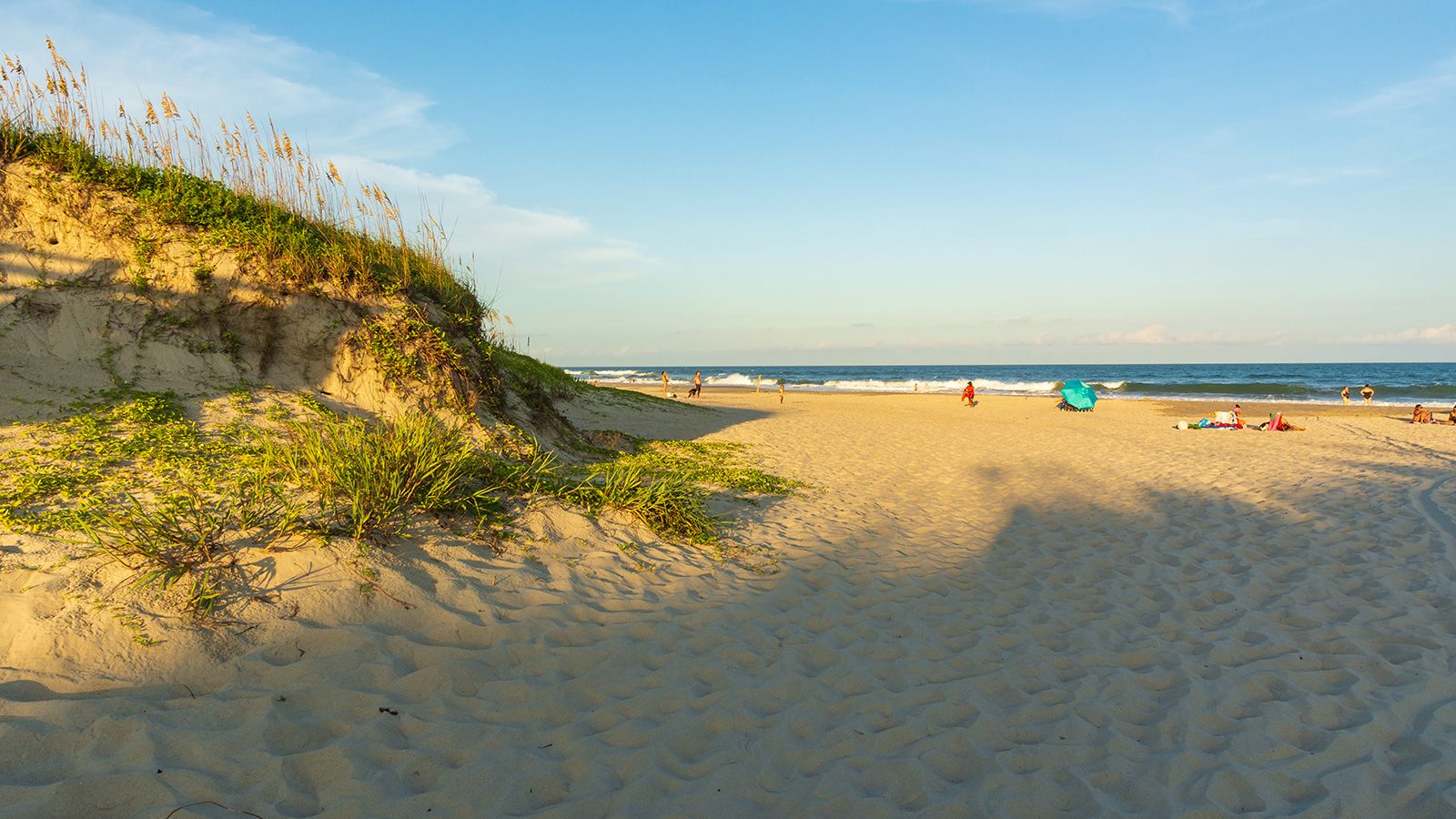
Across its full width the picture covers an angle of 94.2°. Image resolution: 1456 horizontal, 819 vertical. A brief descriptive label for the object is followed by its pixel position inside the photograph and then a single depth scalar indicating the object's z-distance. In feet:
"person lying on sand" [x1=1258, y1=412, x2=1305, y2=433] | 66.23
